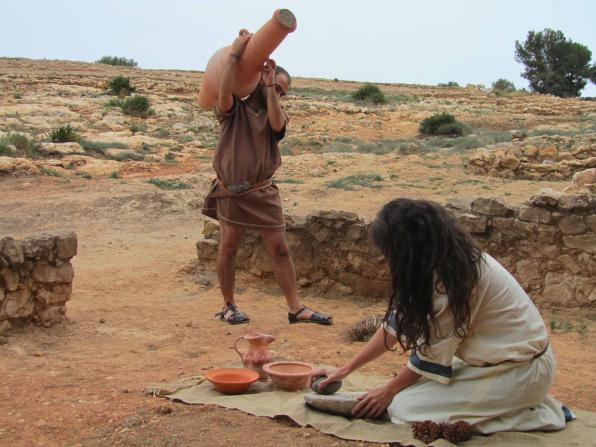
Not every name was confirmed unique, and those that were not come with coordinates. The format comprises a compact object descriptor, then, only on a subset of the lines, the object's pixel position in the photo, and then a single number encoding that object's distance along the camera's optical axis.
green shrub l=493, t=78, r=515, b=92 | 46.16
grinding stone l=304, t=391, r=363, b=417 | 3.00
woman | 2.60
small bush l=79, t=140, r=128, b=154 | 15.57
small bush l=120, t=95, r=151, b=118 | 22.08
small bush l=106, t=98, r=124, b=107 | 23.00
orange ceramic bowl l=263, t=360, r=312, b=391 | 3.43
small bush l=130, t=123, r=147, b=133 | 19.32
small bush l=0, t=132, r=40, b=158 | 13.90
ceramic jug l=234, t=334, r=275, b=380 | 3.72
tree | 46.53
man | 4.86
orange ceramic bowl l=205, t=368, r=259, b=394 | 3.39
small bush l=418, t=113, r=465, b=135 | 20.48
